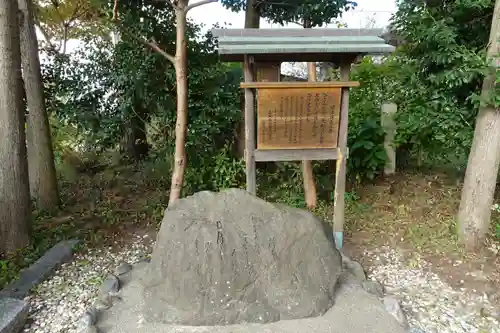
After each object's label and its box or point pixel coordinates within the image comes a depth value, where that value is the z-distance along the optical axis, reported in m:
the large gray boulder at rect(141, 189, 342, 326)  2.92
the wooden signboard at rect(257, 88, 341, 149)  3.68
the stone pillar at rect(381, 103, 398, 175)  6.11
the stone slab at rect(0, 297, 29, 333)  2.90
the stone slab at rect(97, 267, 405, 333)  2.86
